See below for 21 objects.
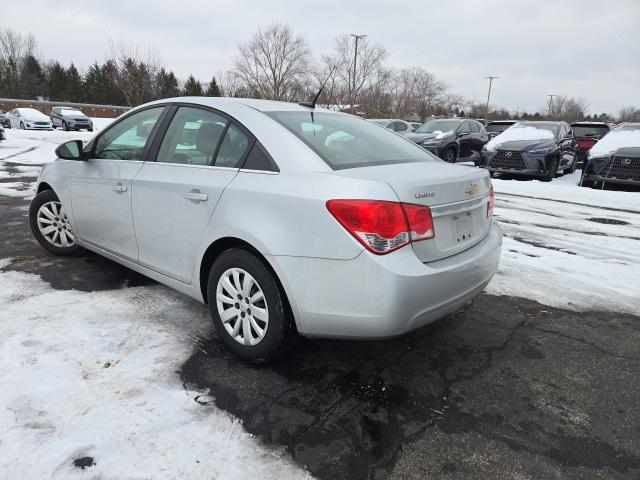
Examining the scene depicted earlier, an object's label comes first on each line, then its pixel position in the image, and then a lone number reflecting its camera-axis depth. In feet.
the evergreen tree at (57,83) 185.78
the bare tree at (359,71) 161.99
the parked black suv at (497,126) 61.95
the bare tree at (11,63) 174.81
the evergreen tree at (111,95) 190.49
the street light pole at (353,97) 148.56
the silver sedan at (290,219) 7.47
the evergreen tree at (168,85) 131.34
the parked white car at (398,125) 60.18
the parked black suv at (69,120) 92.99
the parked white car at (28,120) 89.51
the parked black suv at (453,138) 46.42
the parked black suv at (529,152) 38.88
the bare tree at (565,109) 303.62
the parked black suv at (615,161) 33.37
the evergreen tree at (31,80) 178.29
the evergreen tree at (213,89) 207.92
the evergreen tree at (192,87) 208.27
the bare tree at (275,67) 175.32
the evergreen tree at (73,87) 188.03
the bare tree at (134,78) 114.62
